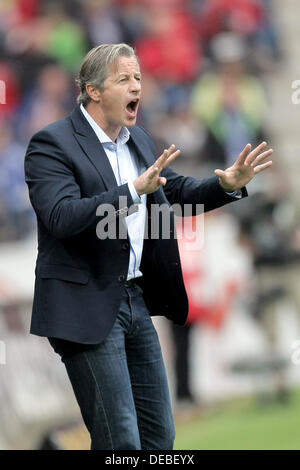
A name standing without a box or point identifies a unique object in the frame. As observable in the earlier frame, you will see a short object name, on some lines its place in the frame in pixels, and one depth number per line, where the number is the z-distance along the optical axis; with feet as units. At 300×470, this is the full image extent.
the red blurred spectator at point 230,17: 54.85
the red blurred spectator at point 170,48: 53.16
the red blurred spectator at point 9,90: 50.34
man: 19.35
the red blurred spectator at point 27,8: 52.60
